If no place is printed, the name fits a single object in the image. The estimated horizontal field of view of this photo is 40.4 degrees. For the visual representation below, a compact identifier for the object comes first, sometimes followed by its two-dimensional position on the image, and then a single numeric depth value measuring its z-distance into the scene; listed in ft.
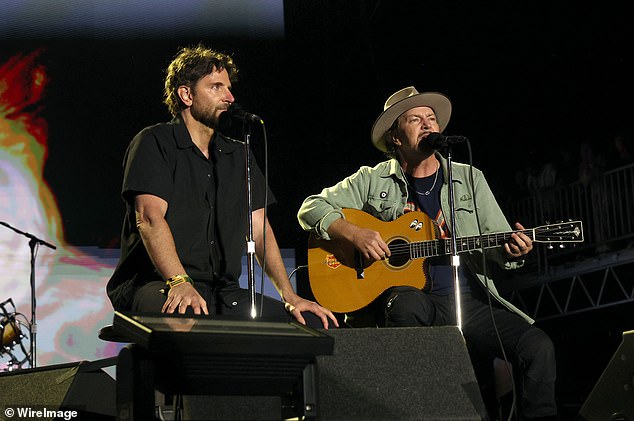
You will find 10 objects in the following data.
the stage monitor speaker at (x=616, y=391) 9.13
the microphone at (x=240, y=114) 11.93
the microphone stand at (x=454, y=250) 12.83
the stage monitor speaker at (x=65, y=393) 9.80
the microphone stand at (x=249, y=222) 11.74
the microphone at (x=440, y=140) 13.44
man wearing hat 12.73
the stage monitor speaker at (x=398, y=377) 8.88
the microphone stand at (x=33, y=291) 19.65
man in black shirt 11.44
